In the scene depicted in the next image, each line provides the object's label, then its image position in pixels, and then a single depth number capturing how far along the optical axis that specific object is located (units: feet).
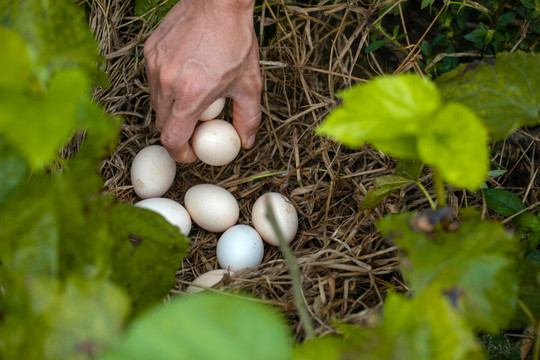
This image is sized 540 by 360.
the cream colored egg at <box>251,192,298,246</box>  2.70
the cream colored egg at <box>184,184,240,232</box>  2.75
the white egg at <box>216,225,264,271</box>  2.66
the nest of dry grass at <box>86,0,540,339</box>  2.59
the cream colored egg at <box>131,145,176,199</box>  2.77
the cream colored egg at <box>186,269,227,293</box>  2.57
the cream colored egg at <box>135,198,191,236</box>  2.69
